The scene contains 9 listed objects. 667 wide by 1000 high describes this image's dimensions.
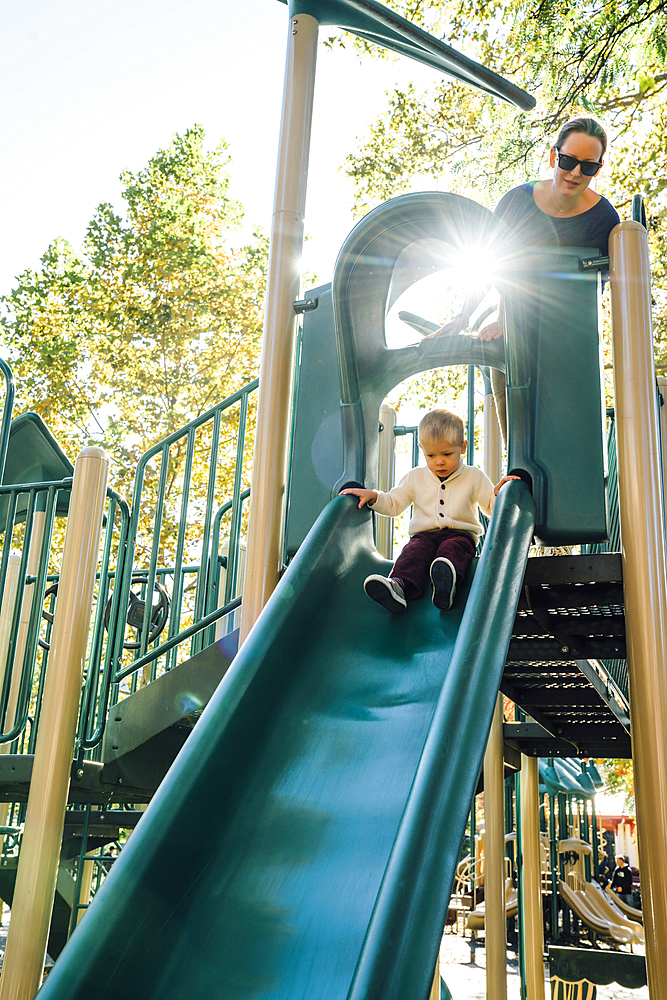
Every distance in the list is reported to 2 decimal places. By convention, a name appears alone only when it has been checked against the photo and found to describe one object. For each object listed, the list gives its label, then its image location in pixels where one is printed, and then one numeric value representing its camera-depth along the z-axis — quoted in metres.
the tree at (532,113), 7.96
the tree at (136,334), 15.50
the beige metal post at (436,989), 4.21
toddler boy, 3.53
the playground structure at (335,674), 2.02
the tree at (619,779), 21.66
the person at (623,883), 16.11
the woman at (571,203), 3.54
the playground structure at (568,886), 11.31
